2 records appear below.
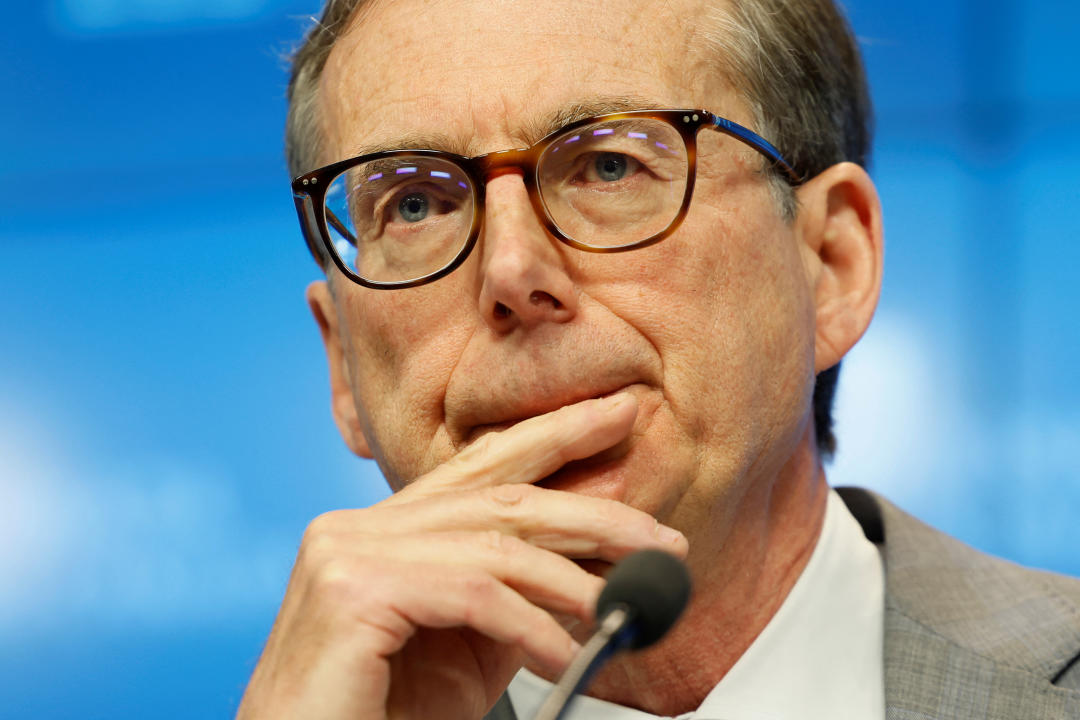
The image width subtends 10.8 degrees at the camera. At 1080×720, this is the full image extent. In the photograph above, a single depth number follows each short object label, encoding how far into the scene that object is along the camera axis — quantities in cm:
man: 164
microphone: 157
